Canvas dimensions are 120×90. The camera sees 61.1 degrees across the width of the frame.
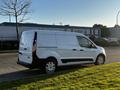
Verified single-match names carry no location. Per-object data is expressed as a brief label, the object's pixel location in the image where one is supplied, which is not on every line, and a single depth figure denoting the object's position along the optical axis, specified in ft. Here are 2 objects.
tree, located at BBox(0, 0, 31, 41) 46.89
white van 14.57
